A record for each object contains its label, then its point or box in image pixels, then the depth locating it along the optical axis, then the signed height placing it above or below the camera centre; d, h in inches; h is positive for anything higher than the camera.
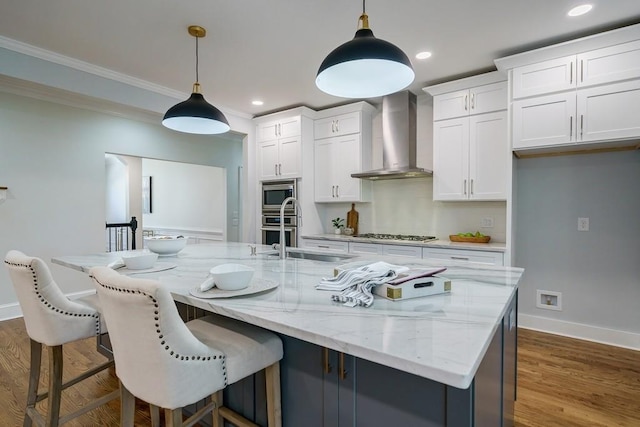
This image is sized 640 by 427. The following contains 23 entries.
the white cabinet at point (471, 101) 126.3 +42.9
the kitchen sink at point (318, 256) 97.8 -14.1
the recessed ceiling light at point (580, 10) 89.7 +54.5
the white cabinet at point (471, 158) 126.3 +20.6
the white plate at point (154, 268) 71.4 -13.1
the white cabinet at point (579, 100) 97.7 +34.3
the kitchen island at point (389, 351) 32.0 -13.4
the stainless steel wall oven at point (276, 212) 173.8 -1.2
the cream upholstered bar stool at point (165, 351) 38.6 -18.4
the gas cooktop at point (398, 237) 145.1 -12.4
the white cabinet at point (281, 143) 172.6 +35.7
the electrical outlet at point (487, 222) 140.4 -5.3
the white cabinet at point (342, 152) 164.9 +29.3
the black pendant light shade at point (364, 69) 59.1 +27.8
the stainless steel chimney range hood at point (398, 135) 150.1 +33.9
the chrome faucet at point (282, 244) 92.3 -9.4
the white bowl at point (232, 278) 51.7 -10.6
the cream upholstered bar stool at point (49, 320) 58.1 -20.0
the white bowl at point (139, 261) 72.5 -11.3
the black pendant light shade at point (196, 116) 93.4 +27.0
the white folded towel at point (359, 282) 46.7 -11.2
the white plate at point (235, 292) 49.9 -12.5
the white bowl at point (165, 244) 92.4 -9.7
